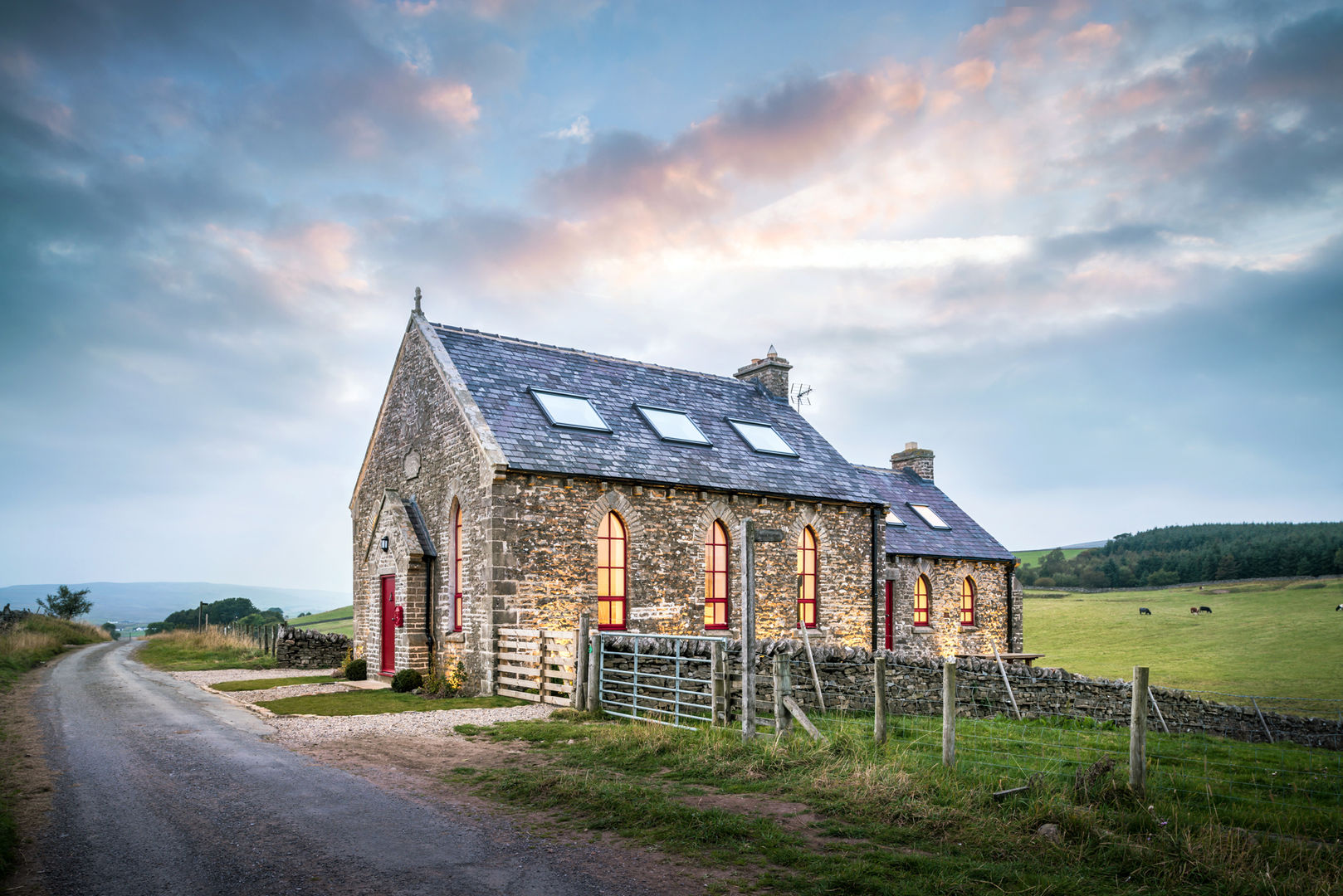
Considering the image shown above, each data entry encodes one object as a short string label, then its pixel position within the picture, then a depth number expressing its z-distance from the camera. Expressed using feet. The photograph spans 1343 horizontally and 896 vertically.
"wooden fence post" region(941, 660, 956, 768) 28.22
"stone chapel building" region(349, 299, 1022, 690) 57.41
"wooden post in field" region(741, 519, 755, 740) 34.94
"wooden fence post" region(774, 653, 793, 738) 34.36
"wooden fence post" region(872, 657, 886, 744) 31.76
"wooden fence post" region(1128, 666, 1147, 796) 24.79
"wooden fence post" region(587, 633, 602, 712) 45.91
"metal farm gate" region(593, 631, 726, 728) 39.99
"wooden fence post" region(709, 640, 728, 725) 39.11
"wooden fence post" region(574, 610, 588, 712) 46.83
